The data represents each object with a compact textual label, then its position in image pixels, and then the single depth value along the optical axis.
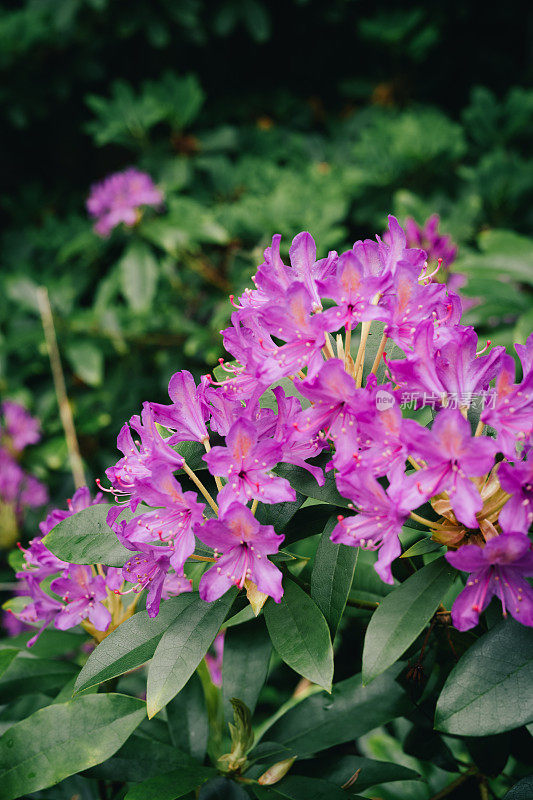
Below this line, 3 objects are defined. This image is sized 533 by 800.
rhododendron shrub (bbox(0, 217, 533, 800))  0.60
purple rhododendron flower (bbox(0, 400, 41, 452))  2.35
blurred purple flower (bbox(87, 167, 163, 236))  2.18
